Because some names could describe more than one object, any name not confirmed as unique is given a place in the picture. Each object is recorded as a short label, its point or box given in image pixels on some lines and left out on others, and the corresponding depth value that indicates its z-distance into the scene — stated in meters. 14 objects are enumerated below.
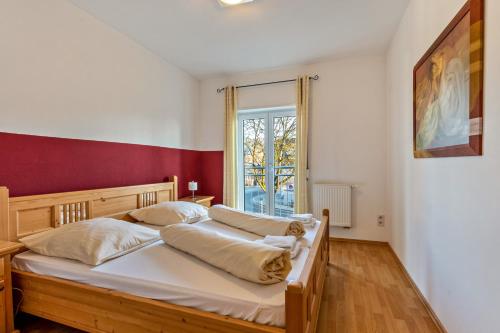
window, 4.17
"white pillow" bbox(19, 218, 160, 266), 1.73
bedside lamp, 3.86
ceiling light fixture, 2.35
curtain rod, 3.88
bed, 1.22
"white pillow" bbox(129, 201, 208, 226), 2.66
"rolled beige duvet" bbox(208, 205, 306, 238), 2.12
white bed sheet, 1.24
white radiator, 3.68
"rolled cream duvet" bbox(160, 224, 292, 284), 1.37
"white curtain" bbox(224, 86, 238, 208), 4.29
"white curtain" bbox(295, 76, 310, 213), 3.83
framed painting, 1.35
